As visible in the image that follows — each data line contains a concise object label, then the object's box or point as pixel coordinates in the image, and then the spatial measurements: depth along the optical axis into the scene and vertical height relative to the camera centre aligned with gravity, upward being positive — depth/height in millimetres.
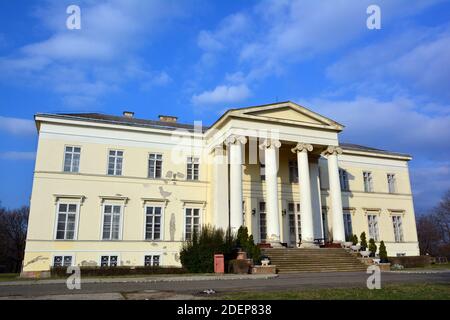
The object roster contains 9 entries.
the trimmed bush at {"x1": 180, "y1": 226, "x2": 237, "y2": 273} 20531 +107
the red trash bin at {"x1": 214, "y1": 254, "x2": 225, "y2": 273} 19812 -612
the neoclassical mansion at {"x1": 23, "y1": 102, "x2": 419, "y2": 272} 24250 +4614
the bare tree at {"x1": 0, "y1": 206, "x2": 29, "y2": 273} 55781 +2323
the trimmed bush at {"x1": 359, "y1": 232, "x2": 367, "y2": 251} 26297 +540
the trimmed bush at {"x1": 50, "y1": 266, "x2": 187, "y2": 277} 19281 -971
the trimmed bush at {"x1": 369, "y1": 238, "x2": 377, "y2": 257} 25406 +192
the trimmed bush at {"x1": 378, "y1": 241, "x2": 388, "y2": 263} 24597 -205
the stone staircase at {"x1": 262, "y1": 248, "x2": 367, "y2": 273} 21672 -574
